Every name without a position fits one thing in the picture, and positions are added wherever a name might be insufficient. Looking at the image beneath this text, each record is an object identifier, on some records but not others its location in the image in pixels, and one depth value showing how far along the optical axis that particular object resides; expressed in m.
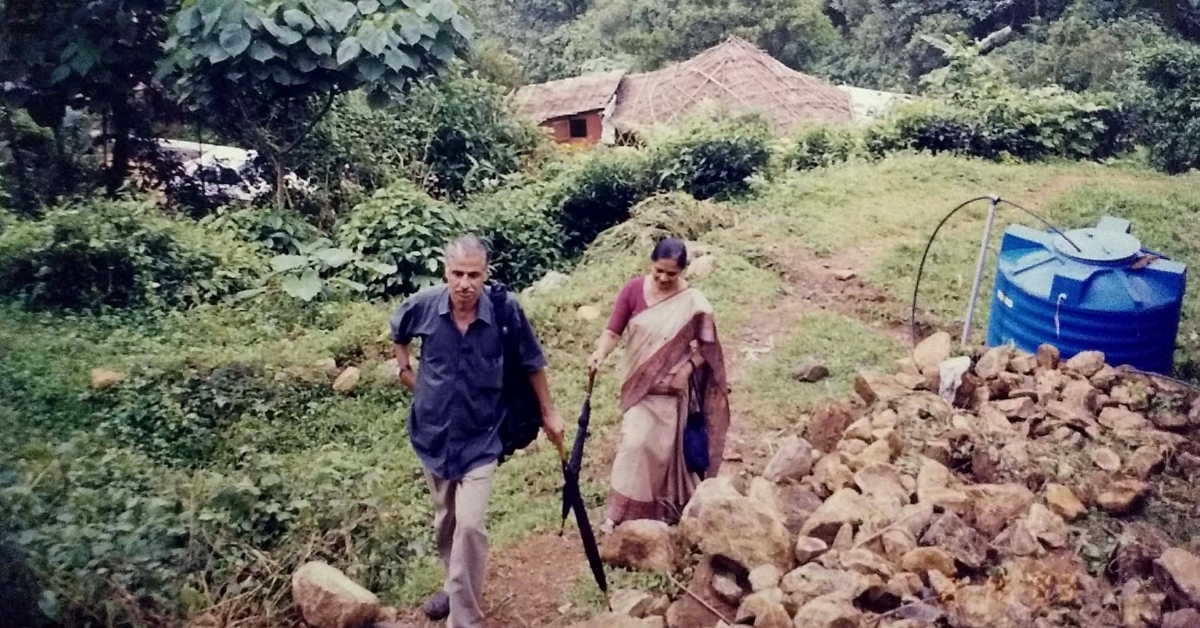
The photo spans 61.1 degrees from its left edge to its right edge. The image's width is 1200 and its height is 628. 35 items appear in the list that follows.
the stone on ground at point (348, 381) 6.35
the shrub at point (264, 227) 8.66
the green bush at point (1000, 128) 13.12
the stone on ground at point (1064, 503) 3.77
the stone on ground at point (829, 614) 3.09
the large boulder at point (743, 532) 3.55
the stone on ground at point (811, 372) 6.24
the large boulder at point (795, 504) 3.98
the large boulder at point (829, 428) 5.00
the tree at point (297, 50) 8.42
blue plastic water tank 5.31
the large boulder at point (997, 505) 3.69
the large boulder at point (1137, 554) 3.38
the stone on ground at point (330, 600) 3.67
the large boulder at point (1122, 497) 3.80
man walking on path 3.49
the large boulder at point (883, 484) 3.87
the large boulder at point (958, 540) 3.44
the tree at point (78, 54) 8.83
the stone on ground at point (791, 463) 4.49
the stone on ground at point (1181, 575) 3.12
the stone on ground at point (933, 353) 5.52
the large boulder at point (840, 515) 3.73
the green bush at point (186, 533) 3.53
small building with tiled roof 20.62
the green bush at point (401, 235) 8.31
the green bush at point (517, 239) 9.52
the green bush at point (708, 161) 11.52
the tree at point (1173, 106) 13.09
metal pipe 5.60
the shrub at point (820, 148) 12.90
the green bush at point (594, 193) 10.70
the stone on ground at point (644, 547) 3.87
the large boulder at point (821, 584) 3.25
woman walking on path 4.04
